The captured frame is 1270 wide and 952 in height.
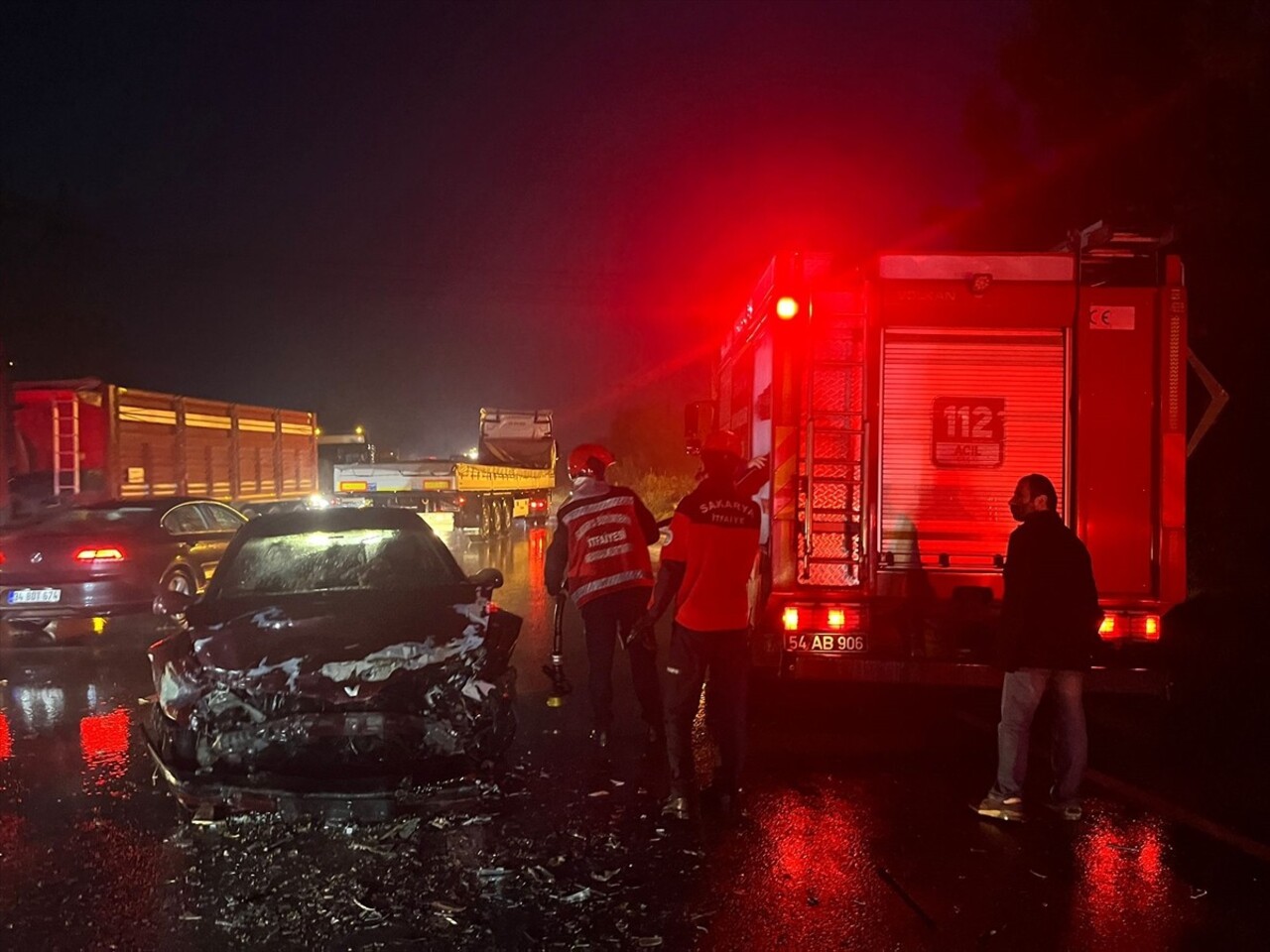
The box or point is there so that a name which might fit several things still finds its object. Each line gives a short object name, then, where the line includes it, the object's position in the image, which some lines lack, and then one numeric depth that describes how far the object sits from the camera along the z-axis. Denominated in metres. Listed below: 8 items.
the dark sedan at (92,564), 10.12
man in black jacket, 4.94
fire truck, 6.22
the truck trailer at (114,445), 15.51
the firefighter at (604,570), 6.09
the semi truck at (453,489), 22.33
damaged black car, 4.57
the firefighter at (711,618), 5.06
